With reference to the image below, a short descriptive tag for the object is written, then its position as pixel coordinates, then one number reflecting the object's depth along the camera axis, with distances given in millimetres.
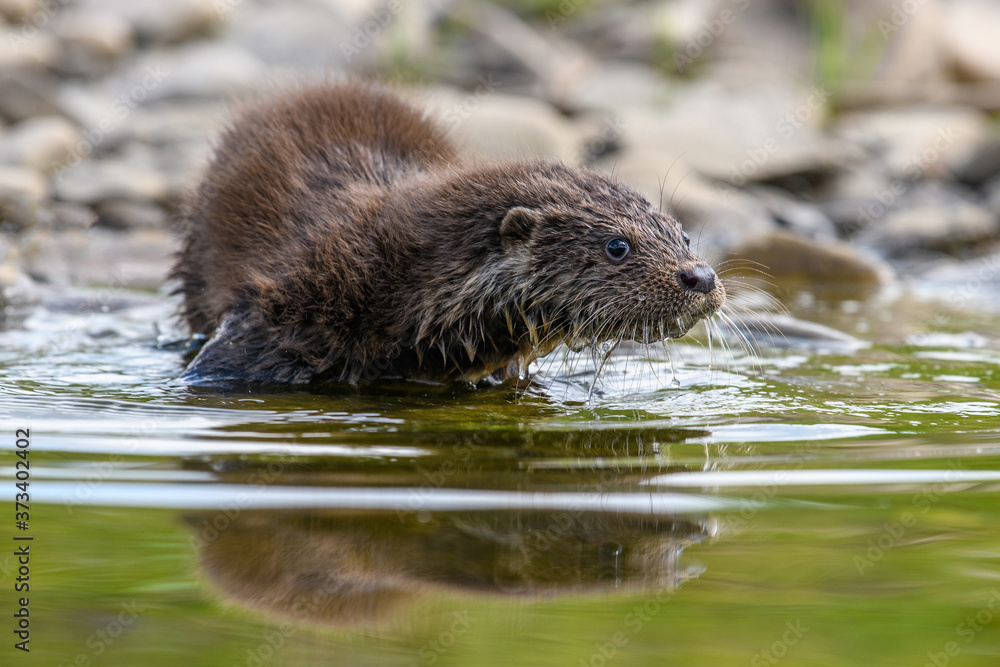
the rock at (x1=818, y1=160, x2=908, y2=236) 13953
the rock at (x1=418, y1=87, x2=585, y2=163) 13680
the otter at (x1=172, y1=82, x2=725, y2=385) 5094
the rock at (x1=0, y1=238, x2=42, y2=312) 7693
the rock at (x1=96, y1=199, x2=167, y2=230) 12617
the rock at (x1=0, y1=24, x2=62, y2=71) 16391
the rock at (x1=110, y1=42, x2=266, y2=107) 16838
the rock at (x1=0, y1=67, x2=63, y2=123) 14906
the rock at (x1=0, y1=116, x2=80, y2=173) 13180
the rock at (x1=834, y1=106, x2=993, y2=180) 15625
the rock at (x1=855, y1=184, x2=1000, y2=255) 12773
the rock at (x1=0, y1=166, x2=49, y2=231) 10328
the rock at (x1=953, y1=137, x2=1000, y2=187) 15045
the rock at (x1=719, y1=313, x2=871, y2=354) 7145
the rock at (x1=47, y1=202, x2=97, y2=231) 11005
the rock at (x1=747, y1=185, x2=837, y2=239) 13500
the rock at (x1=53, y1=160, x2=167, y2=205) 12547
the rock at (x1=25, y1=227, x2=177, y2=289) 10203
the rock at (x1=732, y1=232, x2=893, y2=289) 10398
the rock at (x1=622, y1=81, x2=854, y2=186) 14188
